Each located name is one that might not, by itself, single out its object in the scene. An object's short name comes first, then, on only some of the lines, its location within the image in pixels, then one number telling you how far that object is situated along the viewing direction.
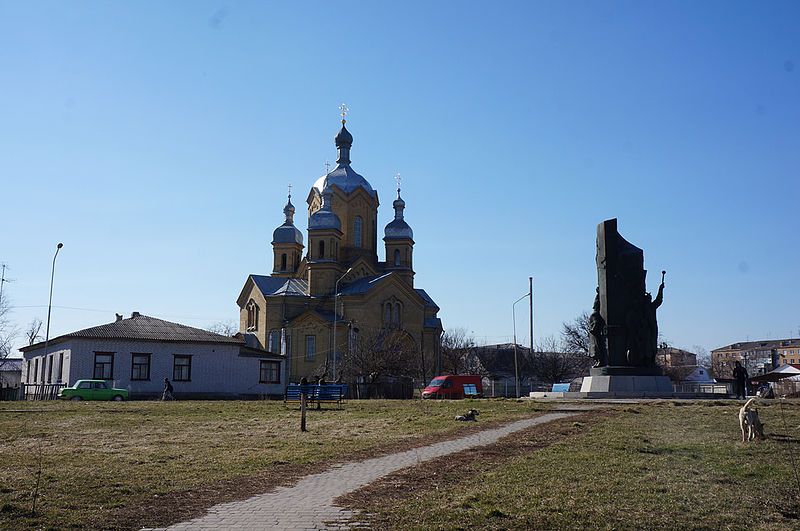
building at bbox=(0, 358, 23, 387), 88.44
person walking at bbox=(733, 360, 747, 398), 29.00
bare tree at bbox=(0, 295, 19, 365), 77.81
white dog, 12.48
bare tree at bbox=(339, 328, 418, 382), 53.84
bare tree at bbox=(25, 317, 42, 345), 85.62
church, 59.09
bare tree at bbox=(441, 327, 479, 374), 75.25
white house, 42.12
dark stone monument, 28.41
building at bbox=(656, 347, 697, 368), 112.56
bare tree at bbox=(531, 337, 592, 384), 72.88
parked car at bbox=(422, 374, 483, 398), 41.41
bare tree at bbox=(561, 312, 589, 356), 76.50
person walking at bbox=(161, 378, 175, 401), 38.08
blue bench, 28.20
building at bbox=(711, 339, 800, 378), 128.12
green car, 36.09
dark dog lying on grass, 19.82
